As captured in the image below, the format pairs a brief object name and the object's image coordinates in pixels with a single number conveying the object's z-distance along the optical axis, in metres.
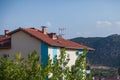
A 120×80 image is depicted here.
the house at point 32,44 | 34.75
